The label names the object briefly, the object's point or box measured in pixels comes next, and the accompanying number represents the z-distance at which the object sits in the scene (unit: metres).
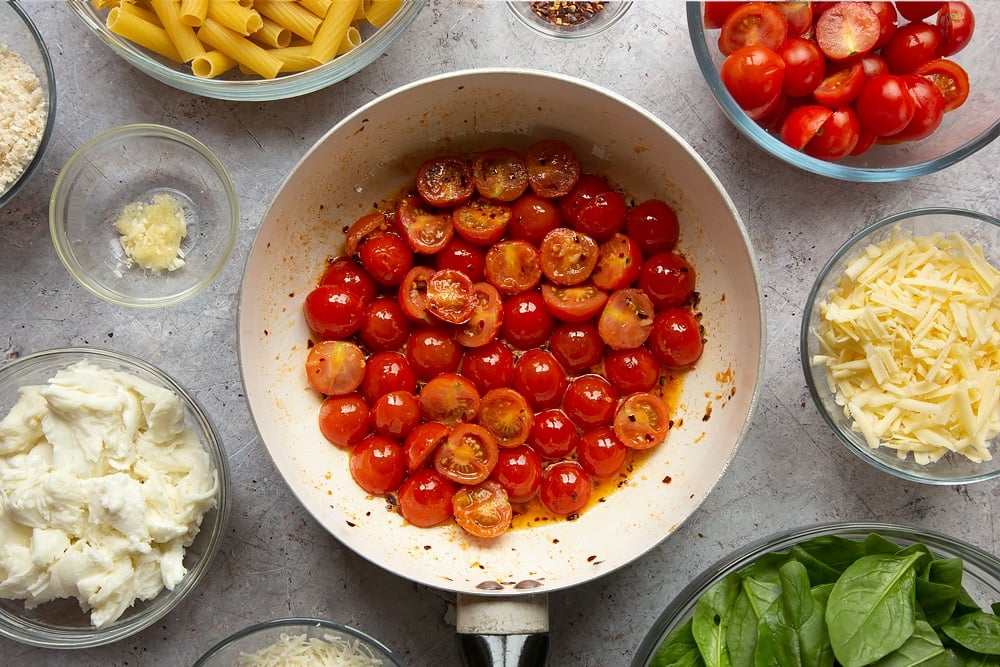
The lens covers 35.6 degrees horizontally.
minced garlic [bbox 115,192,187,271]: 0.85
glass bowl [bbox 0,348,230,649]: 0.82
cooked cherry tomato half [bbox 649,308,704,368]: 0.81
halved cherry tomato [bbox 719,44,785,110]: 0.80
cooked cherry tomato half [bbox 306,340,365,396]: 0.81
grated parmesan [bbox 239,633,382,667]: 0.81
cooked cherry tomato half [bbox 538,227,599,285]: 0.82
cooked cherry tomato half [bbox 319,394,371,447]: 0.82
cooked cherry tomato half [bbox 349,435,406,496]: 0.81
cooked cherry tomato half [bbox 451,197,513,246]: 0.82
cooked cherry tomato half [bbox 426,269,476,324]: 0.81
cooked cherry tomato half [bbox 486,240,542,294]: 0.82
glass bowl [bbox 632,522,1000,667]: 0.80
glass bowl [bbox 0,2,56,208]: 0.81
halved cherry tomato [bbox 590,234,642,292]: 0.82
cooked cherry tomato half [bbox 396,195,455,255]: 0.82
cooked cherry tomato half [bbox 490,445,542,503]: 0.82
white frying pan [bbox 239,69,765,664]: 0.78
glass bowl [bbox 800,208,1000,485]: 0.81
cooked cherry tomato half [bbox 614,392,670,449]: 0.81
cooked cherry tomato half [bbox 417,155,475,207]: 0.83
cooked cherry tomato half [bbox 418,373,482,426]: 0.82
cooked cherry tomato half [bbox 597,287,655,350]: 0.81
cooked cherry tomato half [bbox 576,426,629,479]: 0.81
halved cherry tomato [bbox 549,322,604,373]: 0.82
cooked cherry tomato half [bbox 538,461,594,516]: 0.81
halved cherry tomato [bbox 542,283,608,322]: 0.82
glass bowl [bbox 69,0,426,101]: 0.81
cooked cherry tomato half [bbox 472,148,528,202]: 0.83
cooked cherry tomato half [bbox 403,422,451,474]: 0.81
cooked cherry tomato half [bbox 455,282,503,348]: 0.82
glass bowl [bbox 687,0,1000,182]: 0.82
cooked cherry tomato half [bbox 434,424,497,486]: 0.81
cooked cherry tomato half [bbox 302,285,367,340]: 0.81
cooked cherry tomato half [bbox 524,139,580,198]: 0.83
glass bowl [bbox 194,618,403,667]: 0.81
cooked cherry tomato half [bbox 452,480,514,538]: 0.81
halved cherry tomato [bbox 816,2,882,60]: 0.81
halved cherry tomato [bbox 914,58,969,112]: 0.82
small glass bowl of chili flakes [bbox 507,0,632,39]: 0.85
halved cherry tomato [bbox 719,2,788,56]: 0.81
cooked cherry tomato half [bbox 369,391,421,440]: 0.81
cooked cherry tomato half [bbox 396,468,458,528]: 0.81
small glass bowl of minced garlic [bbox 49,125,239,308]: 0.85
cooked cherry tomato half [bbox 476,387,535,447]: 0.82
